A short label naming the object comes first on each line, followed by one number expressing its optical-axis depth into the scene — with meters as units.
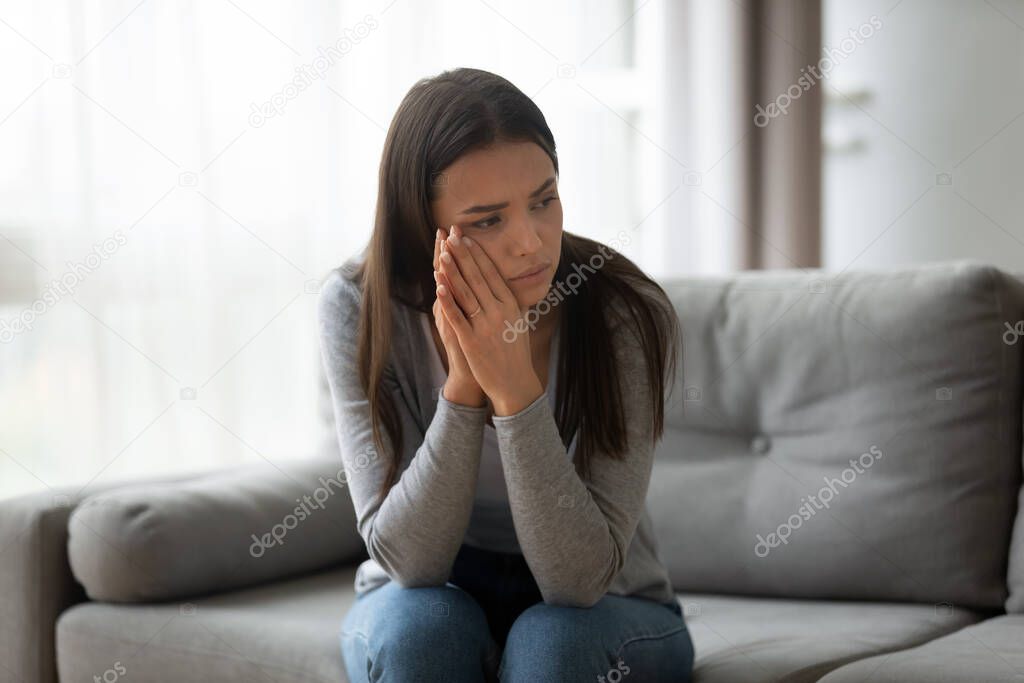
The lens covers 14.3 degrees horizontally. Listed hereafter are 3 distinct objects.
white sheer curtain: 4.78
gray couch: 4.27
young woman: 3.95
